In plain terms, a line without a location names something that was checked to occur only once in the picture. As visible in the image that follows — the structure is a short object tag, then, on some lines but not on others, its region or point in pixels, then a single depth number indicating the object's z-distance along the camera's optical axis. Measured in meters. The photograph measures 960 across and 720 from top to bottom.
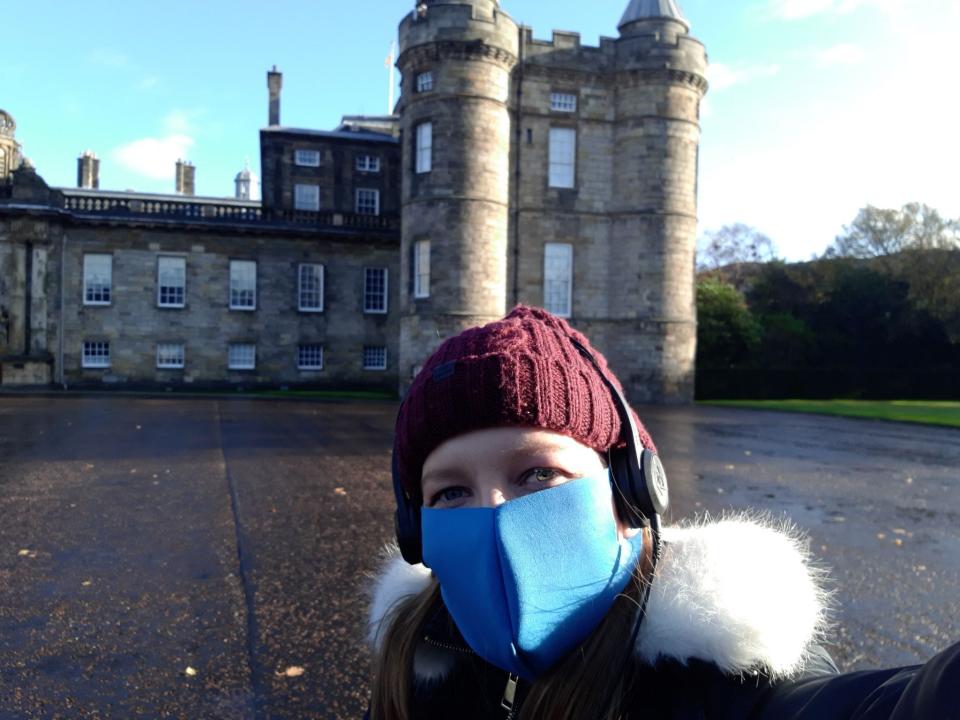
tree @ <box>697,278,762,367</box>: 35.59
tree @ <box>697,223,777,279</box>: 54.19
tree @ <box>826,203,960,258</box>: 45.88
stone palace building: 26.16
